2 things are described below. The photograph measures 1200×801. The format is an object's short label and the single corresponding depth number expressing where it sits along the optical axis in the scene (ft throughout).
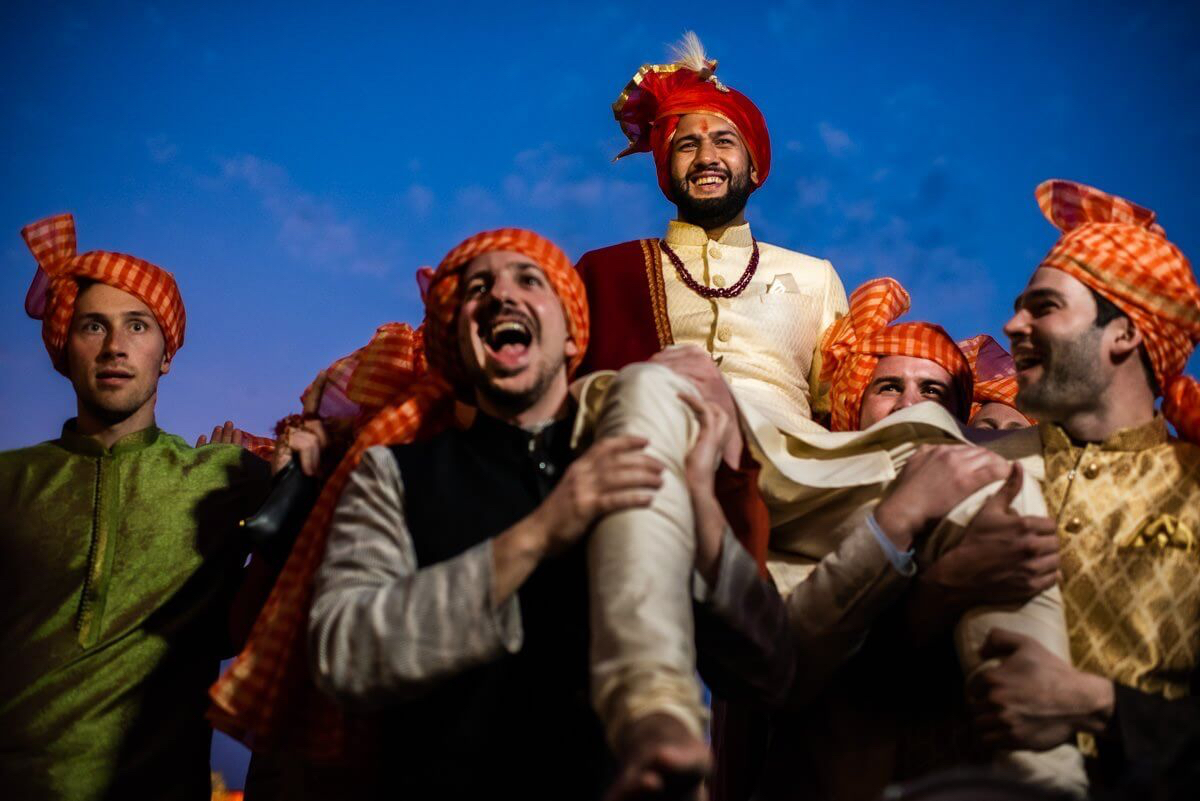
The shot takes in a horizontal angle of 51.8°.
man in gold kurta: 10.46
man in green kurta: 14.19
